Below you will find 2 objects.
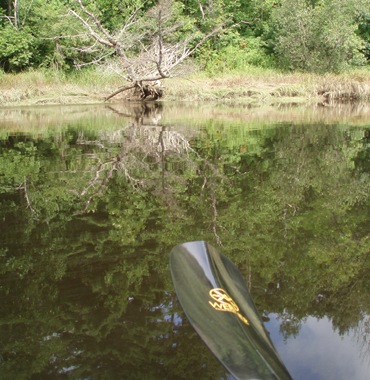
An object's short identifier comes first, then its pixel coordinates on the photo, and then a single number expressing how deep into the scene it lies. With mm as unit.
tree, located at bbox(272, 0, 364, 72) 21266
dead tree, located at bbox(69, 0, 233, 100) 15438
